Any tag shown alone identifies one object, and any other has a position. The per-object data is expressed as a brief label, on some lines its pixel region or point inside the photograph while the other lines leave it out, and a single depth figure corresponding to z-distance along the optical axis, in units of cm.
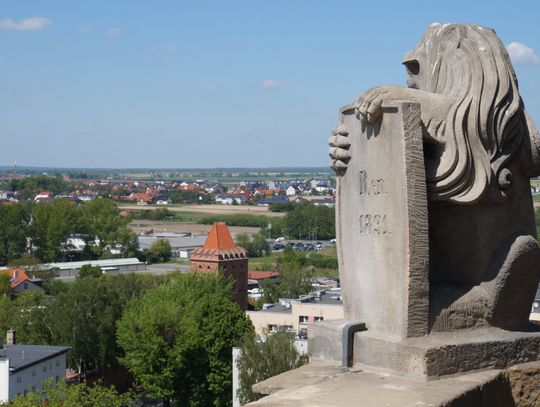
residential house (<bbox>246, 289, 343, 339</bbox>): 4688
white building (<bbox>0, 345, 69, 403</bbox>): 3528
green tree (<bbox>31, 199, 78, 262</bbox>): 10288
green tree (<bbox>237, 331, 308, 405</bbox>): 2998
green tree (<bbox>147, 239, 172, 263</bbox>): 10850
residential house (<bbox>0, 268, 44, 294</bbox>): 6850
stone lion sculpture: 597
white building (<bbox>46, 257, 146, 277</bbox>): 8912
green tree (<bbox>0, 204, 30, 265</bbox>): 9975
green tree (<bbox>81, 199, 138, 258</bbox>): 10862
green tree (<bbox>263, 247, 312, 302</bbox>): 6550
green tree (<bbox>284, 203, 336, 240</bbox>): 13612
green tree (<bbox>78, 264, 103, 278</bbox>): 6956
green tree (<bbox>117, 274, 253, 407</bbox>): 3441
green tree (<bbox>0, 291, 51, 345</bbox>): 4622
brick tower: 6594
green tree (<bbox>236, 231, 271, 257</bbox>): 11106
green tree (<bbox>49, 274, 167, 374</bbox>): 4434
